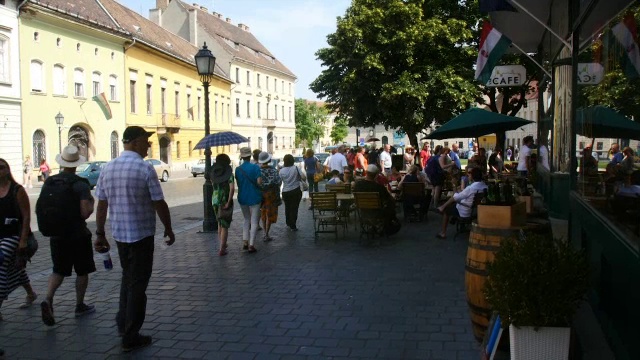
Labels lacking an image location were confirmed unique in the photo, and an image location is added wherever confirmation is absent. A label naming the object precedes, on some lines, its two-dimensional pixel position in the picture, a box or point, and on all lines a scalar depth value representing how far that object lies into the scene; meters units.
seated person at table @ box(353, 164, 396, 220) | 10.59
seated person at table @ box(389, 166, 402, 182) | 16.20
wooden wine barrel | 5.07
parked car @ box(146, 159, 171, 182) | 37.38
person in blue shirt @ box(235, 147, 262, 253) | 10.15
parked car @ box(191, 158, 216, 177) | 42.81
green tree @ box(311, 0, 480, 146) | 23.06
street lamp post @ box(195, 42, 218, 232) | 12.80
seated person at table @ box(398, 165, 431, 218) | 13.41
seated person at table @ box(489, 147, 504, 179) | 19.44
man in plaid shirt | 5.36
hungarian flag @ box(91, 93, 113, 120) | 35.06
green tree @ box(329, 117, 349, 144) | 99.93
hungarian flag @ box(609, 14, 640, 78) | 4.23
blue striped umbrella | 12.50
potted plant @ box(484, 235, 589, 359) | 4.02
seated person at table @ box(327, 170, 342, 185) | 14.79
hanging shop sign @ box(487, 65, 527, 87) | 13.41
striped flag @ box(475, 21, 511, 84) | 10.97
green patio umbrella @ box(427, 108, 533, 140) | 11.48
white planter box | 4.07
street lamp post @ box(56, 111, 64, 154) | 32.75
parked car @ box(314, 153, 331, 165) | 41.39
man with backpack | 6.09
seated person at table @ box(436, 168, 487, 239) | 10.20
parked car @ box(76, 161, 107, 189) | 29.47
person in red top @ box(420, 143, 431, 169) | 23.79
